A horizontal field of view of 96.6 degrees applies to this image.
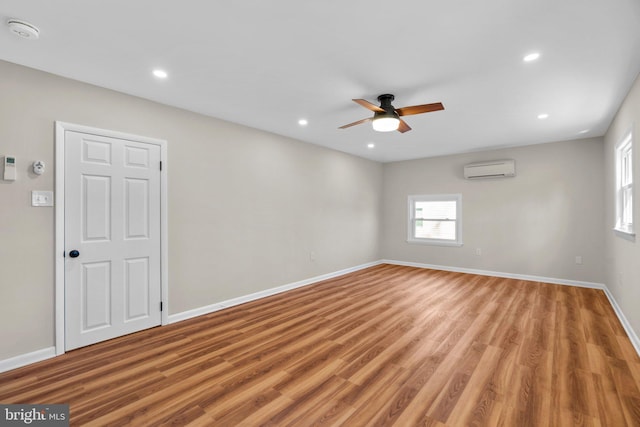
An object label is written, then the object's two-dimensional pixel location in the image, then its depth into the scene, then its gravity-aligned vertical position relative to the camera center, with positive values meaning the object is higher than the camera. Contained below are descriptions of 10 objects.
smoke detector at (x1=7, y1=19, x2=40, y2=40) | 1.95 +1.29
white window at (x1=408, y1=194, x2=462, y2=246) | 6.32 -0.14
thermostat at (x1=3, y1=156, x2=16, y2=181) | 2.42 +0.39
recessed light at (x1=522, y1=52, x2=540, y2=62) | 2.36 +1.31
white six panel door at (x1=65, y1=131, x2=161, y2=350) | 2.77 -0.25
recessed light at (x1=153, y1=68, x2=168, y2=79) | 2.65 +1.33
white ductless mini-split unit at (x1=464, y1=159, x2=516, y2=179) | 5.51 +0.88
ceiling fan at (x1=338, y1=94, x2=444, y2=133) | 2.95 +1.07
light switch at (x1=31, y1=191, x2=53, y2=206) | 2.56 +0.14
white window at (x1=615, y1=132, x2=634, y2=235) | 3.19 +0.33
